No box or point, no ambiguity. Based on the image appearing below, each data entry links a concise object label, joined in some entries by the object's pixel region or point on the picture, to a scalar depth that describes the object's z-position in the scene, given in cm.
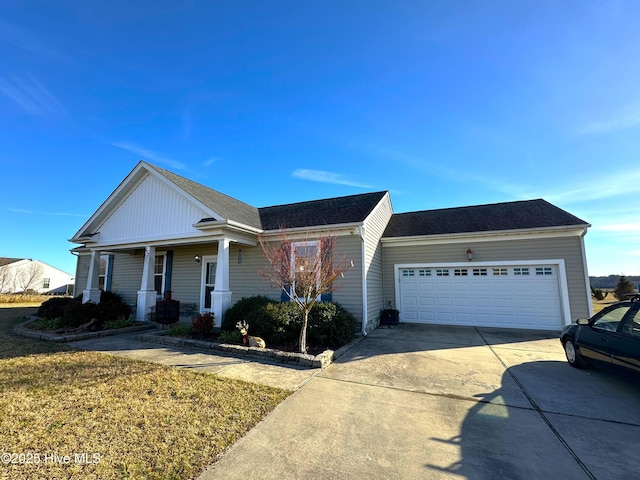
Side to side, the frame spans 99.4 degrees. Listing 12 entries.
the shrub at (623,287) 2166
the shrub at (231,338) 715
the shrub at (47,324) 889
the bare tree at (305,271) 661
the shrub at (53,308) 1035
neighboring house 3347
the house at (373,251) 910
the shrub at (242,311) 813
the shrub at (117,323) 908
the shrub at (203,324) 791
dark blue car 411
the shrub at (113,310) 967
